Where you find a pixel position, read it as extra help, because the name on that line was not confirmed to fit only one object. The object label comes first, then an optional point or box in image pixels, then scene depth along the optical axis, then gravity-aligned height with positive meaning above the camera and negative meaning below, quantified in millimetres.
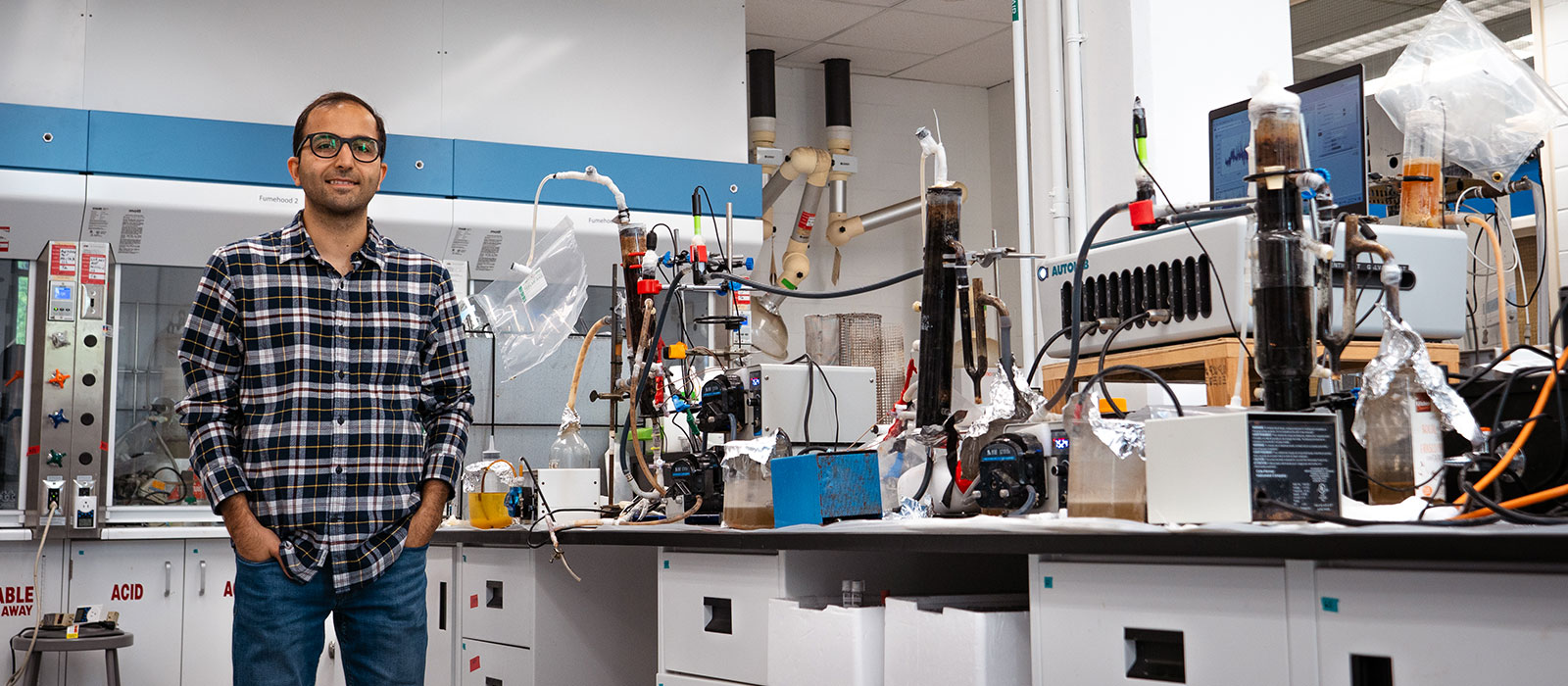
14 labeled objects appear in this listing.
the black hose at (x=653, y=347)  2607 +182
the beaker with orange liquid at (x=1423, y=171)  2074 +416
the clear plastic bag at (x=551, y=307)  3611 +371
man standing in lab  1854 +31
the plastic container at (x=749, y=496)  2164 -100
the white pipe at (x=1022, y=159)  3551 +756
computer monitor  2105 +493
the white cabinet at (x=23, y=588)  4055 -452
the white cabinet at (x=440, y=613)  2979 -407
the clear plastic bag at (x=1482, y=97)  2289 +587
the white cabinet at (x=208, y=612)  4297 -566
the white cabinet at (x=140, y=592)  4145 -479
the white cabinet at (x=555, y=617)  2682 -382
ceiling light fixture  5227 +1707
